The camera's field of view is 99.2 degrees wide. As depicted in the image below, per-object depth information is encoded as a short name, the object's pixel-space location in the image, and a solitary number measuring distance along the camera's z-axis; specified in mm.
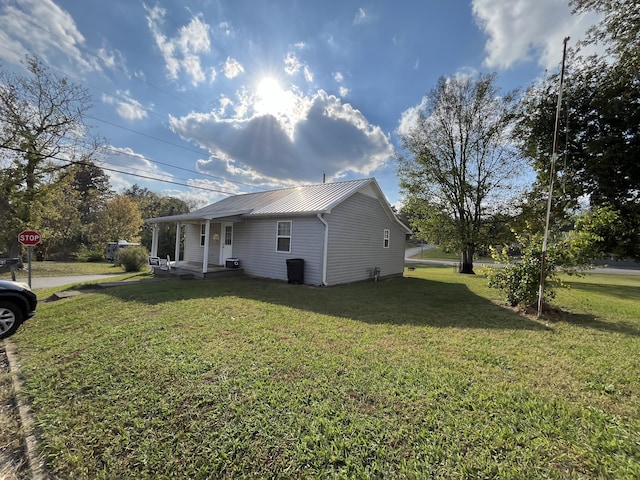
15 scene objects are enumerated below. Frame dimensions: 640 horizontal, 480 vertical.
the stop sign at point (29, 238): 8065
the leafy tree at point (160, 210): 23828
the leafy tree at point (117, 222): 27688
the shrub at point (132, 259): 17141
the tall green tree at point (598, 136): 12680
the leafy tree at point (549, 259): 6457
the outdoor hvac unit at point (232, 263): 12492
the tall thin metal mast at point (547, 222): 5970
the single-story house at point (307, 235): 10727
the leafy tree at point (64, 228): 22969
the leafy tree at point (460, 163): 18781
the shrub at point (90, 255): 24328
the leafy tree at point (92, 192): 30738
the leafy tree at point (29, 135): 14195
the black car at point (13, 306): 4844
